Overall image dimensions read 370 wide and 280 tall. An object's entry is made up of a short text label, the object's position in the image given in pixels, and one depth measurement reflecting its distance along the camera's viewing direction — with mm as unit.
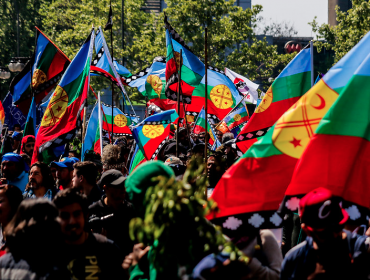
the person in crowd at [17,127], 29461
